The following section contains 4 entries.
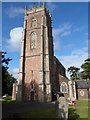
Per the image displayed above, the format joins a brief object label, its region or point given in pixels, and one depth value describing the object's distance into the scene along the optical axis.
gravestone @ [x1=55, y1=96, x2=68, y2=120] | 5.15
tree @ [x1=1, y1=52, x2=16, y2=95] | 12.84
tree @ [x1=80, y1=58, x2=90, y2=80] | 30.22
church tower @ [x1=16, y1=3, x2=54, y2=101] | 22.90
